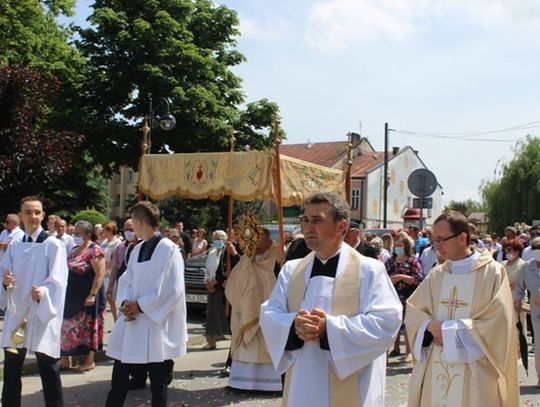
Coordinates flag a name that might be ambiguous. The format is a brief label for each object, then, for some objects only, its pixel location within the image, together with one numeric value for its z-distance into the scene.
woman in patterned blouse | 10.50
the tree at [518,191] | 44.44
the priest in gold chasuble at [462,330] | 5.14
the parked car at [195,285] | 14.67
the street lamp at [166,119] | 17.27
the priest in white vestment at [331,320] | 4.08
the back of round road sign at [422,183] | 13.56
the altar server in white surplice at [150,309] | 6.33
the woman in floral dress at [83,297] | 9.38
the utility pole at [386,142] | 38.07
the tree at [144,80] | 29.64
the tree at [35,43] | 27.61
